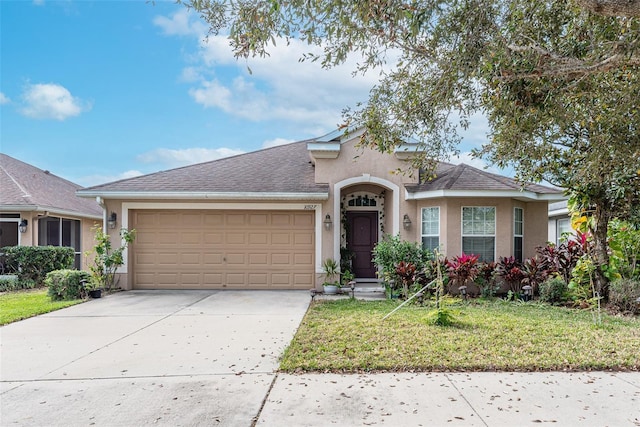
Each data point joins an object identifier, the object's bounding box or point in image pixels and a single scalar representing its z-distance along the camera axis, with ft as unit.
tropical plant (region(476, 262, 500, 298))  34.88
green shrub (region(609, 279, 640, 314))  27.99
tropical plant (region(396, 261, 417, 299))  33.58
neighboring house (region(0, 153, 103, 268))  43.65
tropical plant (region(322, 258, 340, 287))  37.22
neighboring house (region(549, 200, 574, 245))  51.96
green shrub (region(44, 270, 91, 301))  32.78
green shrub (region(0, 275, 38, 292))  39.81
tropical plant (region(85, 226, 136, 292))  37.09
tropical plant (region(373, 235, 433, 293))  34.22
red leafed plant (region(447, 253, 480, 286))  33.60
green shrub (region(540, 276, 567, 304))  31.83
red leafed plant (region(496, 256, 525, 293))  34.35
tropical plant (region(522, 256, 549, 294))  34.27
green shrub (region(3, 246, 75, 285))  41.04
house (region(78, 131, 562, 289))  37.96
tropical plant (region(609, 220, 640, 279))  30.37
